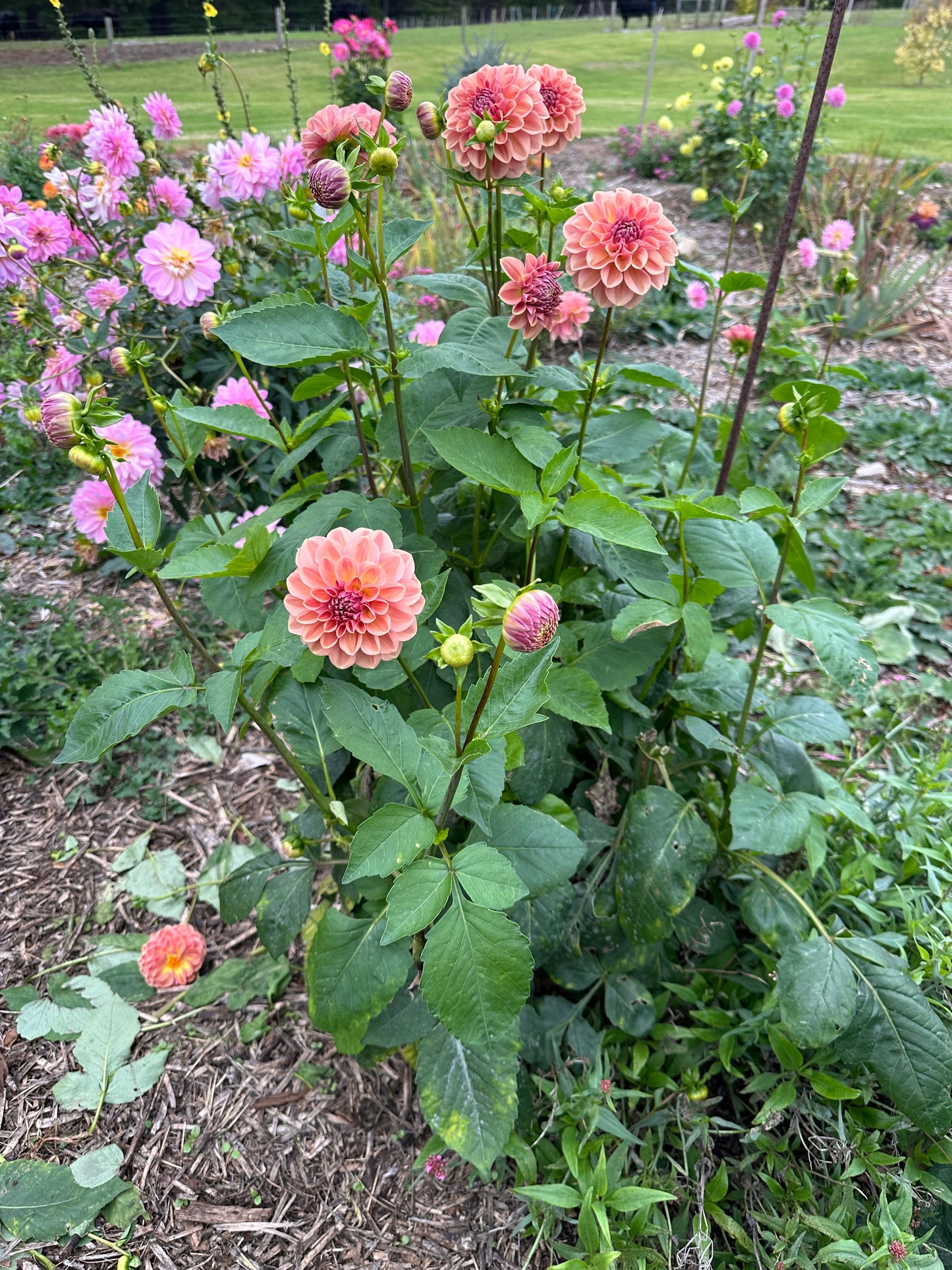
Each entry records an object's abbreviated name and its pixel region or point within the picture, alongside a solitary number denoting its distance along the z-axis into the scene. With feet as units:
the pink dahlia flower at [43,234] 6.13
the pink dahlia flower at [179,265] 5.08
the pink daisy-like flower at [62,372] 5.74
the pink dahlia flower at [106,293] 6.14
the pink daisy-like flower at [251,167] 5.85
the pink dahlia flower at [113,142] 6.07
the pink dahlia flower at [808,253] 7.40
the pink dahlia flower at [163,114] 6.78
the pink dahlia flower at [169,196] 6.50
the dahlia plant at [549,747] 2.85
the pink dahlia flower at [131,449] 4.58
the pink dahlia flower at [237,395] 4.72
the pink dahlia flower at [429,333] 5.20
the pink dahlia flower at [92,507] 4.88
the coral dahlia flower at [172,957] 4.63
